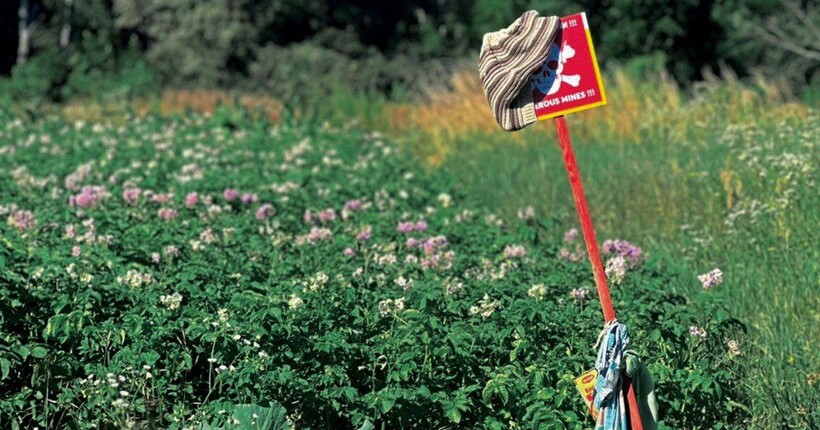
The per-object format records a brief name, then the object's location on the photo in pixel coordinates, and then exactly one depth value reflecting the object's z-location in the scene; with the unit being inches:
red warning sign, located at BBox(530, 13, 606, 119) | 392.2
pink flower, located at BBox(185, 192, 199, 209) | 715.6
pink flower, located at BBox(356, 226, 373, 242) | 634.8
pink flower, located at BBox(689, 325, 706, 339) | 459.9
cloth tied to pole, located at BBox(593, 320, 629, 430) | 384.5
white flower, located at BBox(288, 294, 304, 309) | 455.2
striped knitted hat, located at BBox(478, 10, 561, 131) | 394.3
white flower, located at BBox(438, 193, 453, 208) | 790.5
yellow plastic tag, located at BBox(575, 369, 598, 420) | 390.6
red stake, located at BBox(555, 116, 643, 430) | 388.5
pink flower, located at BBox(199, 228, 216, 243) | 613.0
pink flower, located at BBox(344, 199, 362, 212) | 726.5
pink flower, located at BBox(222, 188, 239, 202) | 761.0
